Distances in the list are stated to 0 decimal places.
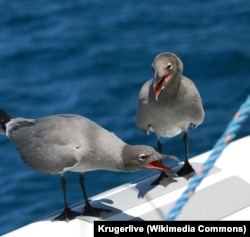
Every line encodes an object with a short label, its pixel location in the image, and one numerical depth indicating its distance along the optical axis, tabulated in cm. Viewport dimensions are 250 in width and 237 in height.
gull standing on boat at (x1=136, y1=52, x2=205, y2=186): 868
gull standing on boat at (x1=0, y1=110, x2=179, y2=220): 843
